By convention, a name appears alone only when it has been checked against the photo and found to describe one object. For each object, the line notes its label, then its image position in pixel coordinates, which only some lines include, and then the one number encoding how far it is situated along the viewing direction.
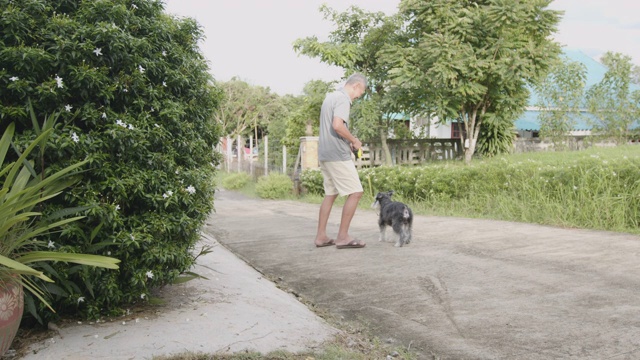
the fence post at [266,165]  19.72
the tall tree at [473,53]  13.27
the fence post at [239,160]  24.83
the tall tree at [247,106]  39.88
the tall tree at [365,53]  15.77
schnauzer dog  6.23
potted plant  2.63
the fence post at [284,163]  18.17
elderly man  6.23
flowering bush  3.10
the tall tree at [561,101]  18.95
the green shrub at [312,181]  15.15
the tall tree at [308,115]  17.36
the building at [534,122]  20.81
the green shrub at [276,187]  16.12
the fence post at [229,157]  26.16
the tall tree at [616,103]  19.16
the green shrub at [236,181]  20.83
